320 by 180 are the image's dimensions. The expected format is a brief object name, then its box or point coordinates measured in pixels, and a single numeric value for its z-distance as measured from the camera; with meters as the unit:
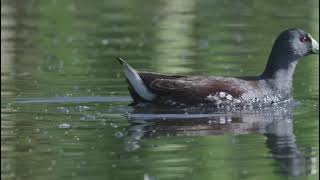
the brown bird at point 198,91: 11.52
